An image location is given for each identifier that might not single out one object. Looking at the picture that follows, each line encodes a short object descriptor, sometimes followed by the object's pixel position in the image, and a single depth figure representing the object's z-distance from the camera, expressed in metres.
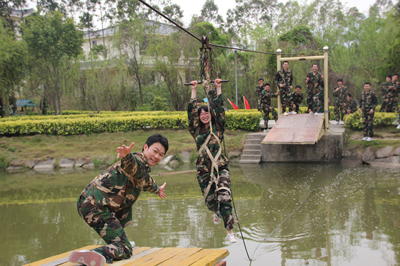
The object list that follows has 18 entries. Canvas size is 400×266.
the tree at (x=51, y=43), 19.83
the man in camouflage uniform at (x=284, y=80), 11.80
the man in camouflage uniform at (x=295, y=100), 12.33
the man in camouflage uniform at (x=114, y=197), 3.33
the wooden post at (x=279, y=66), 11.27
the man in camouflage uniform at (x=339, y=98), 14.23
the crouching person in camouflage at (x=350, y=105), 15.48
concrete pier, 11.48
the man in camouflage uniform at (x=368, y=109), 11.38
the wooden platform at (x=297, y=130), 9.46
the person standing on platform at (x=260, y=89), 13.15
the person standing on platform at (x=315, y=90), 12.12
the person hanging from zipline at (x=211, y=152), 4.67
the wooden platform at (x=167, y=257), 3.36
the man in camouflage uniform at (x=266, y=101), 13.03
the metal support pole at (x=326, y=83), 10.84
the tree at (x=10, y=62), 19.02
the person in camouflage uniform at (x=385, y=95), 13.05
